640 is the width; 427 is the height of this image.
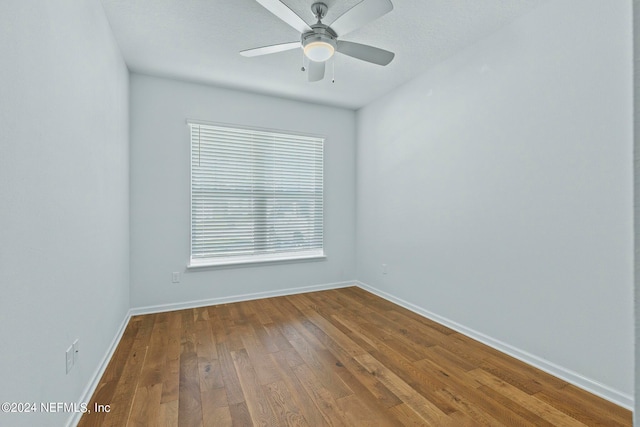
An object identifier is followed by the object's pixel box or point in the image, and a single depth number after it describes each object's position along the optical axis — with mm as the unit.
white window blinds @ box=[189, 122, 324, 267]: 3547
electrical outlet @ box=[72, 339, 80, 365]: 1607
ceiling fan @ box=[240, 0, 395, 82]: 1735
